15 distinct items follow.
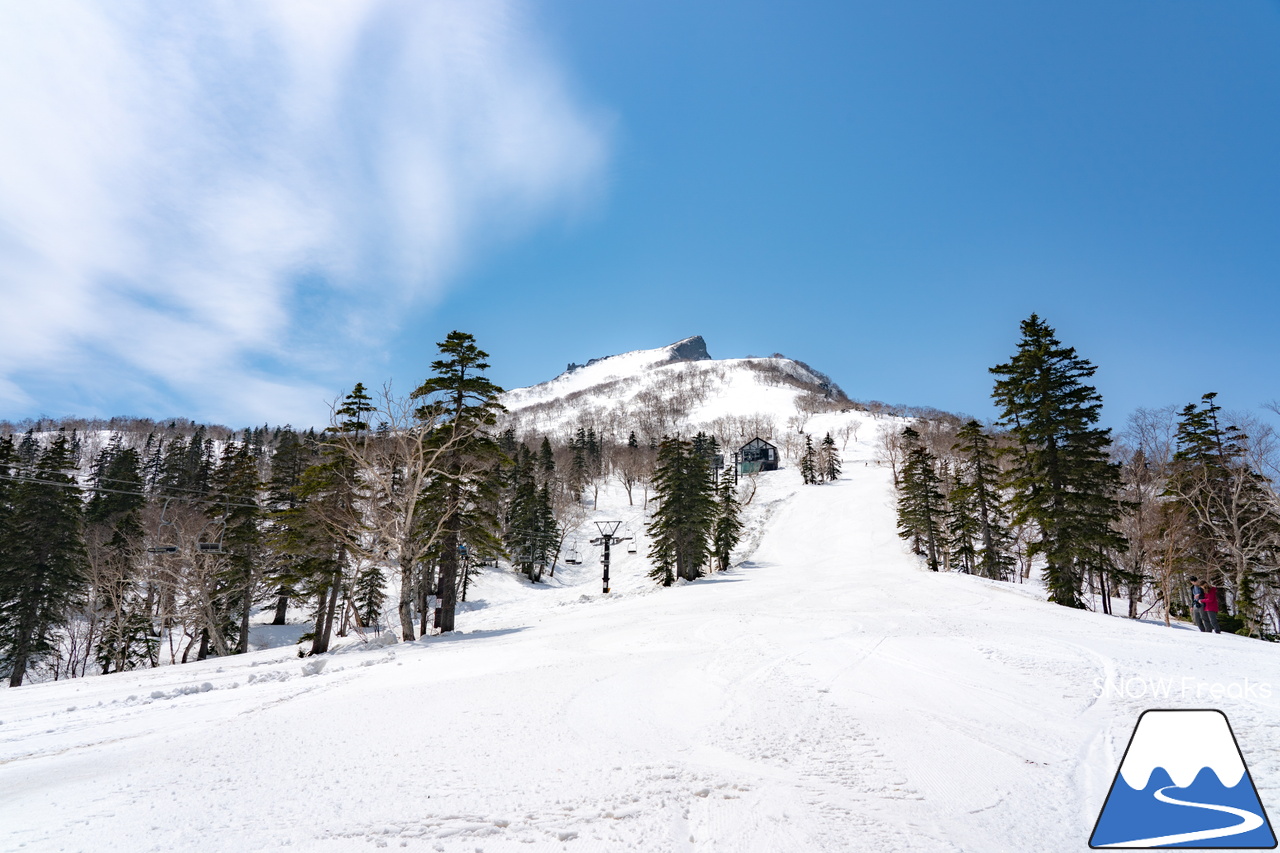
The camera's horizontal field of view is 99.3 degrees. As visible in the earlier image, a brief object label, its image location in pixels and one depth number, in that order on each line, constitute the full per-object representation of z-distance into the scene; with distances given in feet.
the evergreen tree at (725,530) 148.87
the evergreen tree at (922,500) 137.59
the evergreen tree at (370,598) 128.16
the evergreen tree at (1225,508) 76.79
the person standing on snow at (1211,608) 50.60
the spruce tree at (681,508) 112.57
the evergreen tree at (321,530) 72.14
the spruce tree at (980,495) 109.91
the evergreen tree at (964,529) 132.57
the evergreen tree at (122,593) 96.37
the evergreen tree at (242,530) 99.76
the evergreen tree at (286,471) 110.73
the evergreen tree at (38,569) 92.99
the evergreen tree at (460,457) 63.05
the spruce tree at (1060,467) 68.39
